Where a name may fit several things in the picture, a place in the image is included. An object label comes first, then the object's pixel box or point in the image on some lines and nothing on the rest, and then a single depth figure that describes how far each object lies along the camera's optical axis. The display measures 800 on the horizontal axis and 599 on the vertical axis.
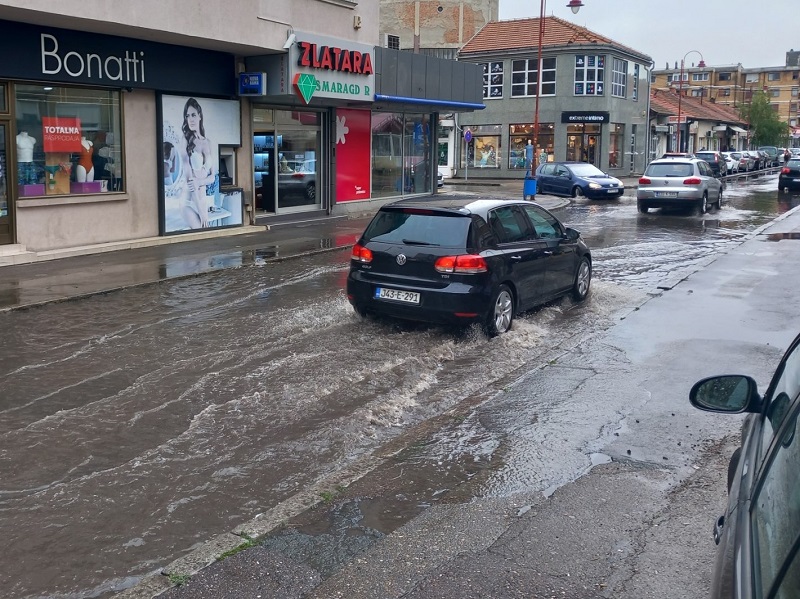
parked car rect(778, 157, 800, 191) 36.25
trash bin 29.66
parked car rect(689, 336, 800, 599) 2.12
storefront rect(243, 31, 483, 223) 19.75
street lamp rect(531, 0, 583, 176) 37.29
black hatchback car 9.35
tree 85.25
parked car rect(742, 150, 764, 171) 60.93
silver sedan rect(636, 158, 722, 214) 26.05
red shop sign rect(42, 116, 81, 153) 15.46
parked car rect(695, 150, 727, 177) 48.06
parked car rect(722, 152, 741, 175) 54.28
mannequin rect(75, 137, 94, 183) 16.22
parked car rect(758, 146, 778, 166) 67.78
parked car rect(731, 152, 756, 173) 57.68
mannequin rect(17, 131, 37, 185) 15.02
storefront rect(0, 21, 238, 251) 14.89
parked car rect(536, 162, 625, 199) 32.28
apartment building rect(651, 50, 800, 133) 115.88
